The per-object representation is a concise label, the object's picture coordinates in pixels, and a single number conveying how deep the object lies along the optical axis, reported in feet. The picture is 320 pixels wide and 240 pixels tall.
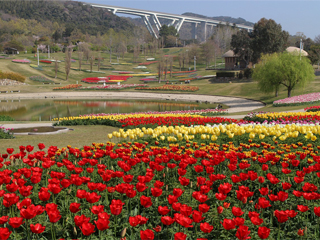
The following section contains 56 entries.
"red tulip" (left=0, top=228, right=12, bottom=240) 8.50
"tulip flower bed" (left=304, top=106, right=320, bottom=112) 67.87
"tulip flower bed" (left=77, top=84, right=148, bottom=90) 178.70
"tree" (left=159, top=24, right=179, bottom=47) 467.52
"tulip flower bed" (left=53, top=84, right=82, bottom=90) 174.15
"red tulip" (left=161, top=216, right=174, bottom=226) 9.29
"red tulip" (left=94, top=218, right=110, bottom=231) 8.86
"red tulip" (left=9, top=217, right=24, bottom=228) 8.80
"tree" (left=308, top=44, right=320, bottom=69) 208.95
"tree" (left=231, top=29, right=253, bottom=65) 214.28
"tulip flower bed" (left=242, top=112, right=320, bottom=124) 44.16
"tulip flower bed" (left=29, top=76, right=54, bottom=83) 196.79
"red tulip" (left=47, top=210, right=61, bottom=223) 9.43
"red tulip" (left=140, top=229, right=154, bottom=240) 8.32
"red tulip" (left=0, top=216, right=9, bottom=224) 9.95
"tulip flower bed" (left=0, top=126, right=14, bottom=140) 41.84
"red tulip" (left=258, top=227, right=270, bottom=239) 8.54
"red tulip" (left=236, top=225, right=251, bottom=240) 8.46
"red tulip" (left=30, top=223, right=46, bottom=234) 9.00
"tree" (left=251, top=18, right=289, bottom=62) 177.78
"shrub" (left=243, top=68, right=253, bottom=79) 178.17
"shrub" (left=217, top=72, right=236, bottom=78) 186.91
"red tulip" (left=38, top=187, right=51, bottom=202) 11.09
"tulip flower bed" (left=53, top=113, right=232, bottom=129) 46.92
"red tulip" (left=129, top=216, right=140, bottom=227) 9.07
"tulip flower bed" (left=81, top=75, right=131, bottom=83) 212.91
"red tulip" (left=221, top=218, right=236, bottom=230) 8.93
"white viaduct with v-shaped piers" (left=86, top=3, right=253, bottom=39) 650.88
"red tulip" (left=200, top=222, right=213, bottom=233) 8.86
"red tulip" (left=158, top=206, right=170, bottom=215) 9.84
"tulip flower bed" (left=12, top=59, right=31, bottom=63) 228.22
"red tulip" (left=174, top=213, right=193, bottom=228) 8.95
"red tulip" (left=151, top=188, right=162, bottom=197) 11.09
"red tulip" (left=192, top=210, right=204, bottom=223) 9.34
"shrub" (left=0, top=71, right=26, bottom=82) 180.82
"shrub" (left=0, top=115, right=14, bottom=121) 70.73
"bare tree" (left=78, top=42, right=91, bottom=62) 264.89
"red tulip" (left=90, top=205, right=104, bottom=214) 10.18
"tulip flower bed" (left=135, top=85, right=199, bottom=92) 163.46
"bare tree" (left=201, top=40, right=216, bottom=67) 286.66
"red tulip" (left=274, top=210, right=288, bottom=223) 9.52
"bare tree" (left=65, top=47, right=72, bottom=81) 205.36
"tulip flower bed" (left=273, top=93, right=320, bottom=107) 93.95
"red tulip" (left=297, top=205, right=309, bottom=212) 10.57
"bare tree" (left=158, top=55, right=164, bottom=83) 210.59
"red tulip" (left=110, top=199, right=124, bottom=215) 10.02
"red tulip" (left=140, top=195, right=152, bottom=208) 10.33
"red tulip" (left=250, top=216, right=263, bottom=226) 9.30
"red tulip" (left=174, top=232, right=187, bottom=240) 8.17
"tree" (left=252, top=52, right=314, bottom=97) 105.60
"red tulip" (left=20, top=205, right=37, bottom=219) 9.48
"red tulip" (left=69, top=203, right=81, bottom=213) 10.12
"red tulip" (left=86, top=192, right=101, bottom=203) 10.62
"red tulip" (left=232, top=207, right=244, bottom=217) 9.75
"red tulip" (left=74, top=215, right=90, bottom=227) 9.14
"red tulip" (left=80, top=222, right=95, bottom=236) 8.71
